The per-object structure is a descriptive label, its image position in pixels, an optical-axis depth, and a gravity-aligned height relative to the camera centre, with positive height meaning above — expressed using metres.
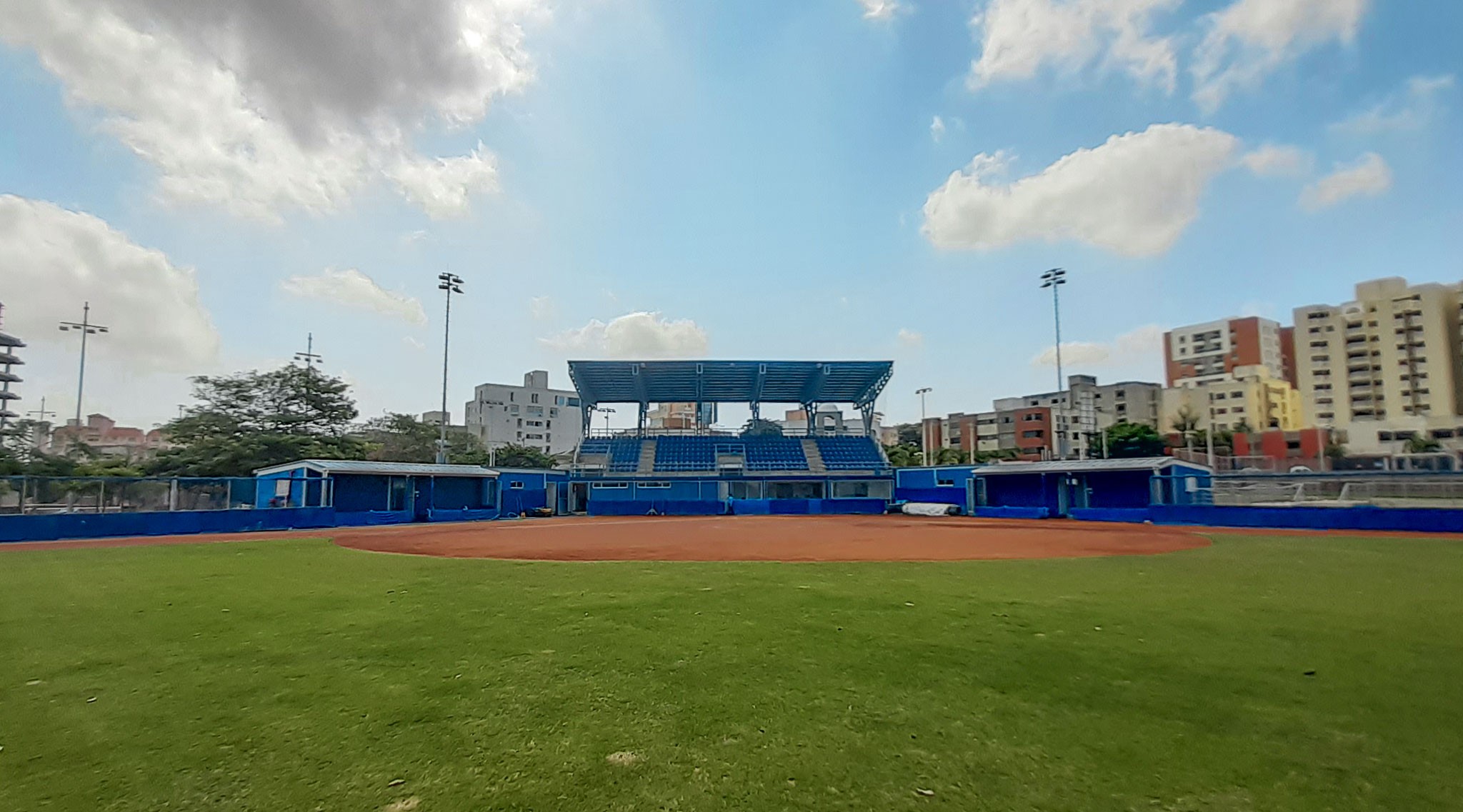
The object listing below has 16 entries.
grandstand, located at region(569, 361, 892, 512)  48.88 +1.15
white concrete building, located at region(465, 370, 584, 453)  101.94 +7.17
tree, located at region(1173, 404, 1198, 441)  72.27 +3.78
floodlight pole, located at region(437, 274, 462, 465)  48.68 +12.85
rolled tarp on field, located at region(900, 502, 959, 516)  42.53 -3.08
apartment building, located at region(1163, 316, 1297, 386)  97.12 +15.89
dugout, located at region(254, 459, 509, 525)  33.50 -1.37
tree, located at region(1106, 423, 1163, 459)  65.94 +1.61
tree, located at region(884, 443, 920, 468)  71.75 +0.52
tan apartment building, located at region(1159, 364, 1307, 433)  86.44 +7.02
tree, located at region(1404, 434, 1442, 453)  63.56 +1.05
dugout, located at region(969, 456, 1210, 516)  34.94 -1.38
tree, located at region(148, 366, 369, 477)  41.84 +2.57
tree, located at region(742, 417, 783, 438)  55.38 +2.61
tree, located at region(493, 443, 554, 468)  68.44 +0.55
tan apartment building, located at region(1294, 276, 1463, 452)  74.75 +11.00
